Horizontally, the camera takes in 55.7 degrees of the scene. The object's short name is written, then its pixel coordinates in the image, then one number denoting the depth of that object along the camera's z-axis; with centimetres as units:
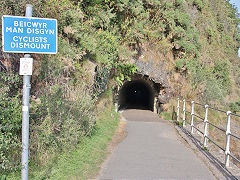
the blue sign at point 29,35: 321
